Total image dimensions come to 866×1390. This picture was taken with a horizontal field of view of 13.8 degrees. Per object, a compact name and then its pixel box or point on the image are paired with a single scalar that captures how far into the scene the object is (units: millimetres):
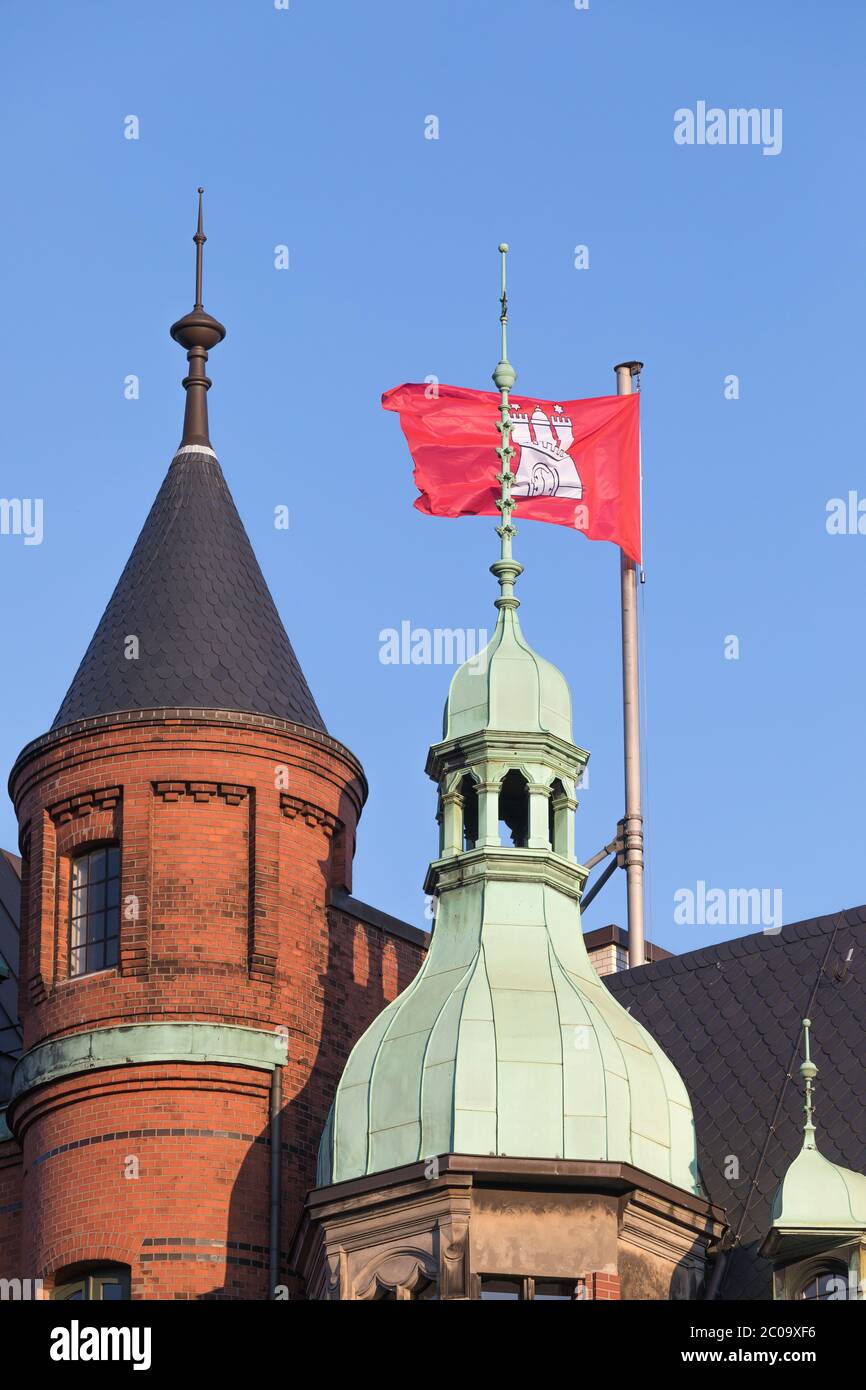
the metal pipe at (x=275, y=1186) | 44312
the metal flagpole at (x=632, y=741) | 54875
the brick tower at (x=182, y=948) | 44562
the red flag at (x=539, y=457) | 53000
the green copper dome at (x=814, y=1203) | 41094
